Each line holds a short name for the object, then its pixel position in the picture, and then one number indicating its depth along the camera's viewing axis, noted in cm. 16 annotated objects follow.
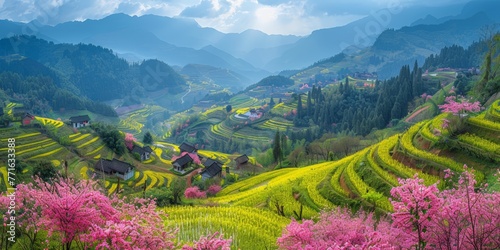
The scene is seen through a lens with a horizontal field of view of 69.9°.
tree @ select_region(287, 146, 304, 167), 5447
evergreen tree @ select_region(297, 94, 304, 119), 11912
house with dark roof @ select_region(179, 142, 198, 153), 8869
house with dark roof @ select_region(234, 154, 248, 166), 7431
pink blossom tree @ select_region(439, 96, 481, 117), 2209
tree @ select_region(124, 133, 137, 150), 7756
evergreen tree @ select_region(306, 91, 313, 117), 11788
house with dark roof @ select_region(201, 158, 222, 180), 6238
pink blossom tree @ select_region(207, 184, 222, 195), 4331
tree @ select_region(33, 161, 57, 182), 4275
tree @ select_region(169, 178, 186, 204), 2414
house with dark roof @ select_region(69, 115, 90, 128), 8834
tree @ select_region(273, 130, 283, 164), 5840
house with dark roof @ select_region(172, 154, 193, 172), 6988
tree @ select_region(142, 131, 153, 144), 9925
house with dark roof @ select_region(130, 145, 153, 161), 7638
